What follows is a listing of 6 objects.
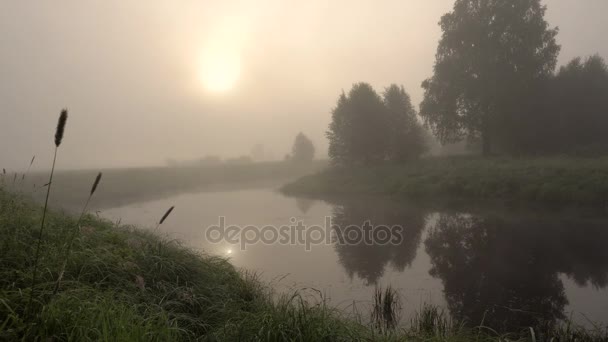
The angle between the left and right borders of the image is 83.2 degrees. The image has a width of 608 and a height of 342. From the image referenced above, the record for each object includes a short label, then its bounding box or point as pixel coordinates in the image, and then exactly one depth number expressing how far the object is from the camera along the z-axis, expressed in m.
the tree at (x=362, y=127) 31.70
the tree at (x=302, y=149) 62.12
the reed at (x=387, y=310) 6.09
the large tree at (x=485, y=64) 24.20
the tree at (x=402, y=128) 30.36
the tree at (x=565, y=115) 23.94
